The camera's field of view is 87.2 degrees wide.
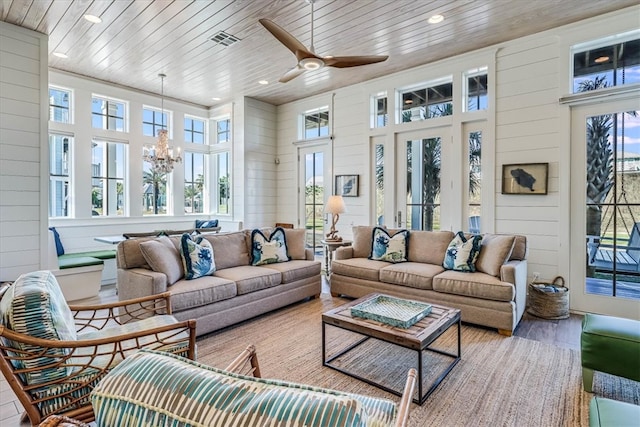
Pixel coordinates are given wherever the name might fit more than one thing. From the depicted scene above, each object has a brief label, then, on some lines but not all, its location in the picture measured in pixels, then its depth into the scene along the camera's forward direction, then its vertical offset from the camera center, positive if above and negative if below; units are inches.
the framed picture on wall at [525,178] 156.8 +15.8
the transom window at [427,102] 190.1 +63.9
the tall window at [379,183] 215.5 +17.7
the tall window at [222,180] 279.7 +25.7
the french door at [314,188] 246.2 +16.7
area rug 80.6 -47.5
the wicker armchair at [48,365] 57.0 -27.7
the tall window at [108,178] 224.4 +21.9
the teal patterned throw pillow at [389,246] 169.0 -18.3
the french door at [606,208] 140.3 +1.3
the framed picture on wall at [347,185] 225.7 +17.2
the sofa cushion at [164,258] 125.6 -18.3
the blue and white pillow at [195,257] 135.8 -19.4
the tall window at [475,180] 177.9 +16.4
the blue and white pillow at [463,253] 144.4 -18.8
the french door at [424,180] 189.0 +18.1
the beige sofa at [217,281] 120.9 -28.3
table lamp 198.5 +2.6
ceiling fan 110.2 +55.8
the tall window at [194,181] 273.0 +23.8
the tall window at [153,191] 246.8 +14.1
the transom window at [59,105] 205.8 +65.2
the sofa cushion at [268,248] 164.4 -18.9
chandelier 209.3 +33.5
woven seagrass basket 142.3 -38.8
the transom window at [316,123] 247.6 +66.3
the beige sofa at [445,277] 127.5 -28.4
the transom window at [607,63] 140.0 +64.4
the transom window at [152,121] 246.7 +67.1
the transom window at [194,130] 273.4 +66.2
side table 203.3 -21.0
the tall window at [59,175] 207.0 +21.7
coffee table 85.6 -32.9
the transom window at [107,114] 223.0 +65.5
